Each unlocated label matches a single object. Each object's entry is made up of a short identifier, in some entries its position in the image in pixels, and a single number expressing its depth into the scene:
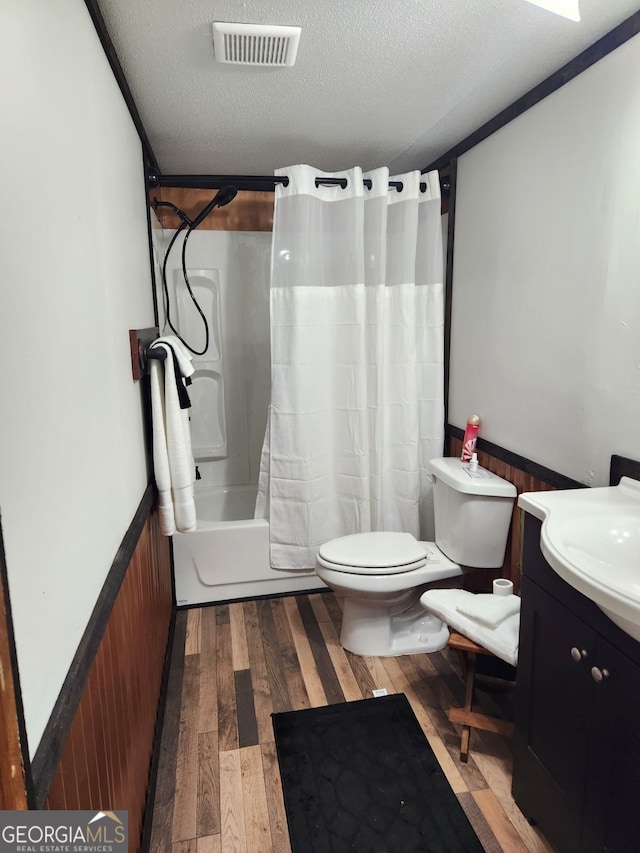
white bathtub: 2.43
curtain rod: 2.12
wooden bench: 1.61
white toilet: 1.96
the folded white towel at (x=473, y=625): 1.52
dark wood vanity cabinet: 1.01
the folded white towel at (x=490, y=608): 1.59
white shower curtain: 2.19
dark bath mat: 1.37
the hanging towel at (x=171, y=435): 1.75
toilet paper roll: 1.71
